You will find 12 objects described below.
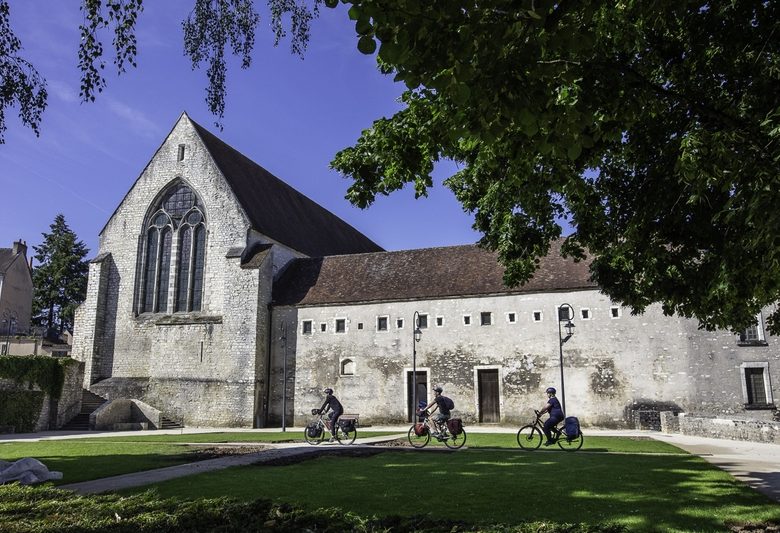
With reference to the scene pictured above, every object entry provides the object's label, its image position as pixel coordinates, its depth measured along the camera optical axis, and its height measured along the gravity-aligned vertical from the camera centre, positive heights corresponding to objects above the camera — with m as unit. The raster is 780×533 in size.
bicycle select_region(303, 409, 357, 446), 18.55 -1.51
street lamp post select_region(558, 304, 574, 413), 27.80 +3.09
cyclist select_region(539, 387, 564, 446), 15.52 -0.87
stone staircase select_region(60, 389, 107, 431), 30.73 -1.60
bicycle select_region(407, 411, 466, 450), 16.72 -1.56
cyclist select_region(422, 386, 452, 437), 16.39 -0.86
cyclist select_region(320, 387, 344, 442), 18.45 -0.83
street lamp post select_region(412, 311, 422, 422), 27.07 +2.14
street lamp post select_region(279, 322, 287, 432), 30.32 +2.24
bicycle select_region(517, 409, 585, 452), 15.70 -1.63
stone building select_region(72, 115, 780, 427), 26.62 +2.61
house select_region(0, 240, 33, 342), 53.47 +8.38
